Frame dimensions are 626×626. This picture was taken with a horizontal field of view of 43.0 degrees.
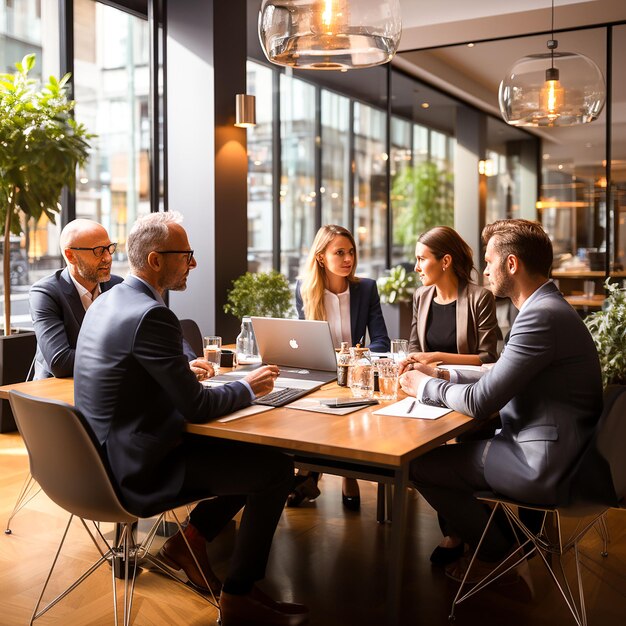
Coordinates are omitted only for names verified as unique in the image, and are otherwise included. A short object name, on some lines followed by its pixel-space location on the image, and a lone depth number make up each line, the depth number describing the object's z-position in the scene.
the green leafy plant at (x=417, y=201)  9.80
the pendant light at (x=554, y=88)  3.88
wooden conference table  2.34
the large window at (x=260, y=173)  8.29
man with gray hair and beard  2.59
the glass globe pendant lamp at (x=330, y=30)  2.74
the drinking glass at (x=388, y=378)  3.04
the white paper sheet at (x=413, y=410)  2.76
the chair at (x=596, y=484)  2.51
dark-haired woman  4.05
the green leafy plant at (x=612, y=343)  3.90
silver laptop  3.47
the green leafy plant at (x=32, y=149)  5.12
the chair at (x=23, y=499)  3.72
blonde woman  4.40
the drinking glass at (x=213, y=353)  3.58
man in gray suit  2.63
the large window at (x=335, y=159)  9.12
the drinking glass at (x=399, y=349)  3.39
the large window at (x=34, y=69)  5.77
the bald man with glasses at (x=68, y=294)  3.65
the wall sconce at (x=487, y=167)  9.09
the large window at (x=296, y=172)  8.62
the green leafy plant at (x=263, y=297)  6.52
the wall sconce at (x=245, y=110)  6.69
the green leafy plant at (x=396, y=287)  8.19
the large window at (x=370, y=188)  9.60
